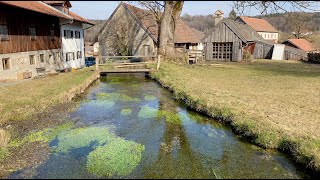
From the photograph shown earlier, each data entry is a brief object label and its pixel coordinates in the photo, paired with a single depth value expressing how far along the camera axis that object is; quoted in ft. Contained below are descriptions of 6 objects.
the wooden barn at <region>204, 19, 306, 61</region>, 121.70
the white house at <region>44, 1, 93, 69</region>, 101.84
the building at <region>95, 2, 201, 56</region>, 117.72
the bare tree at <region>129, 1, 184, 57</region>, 89.97
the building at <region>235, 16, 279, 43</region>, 242.58
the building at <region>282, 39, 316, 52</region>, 175.52
